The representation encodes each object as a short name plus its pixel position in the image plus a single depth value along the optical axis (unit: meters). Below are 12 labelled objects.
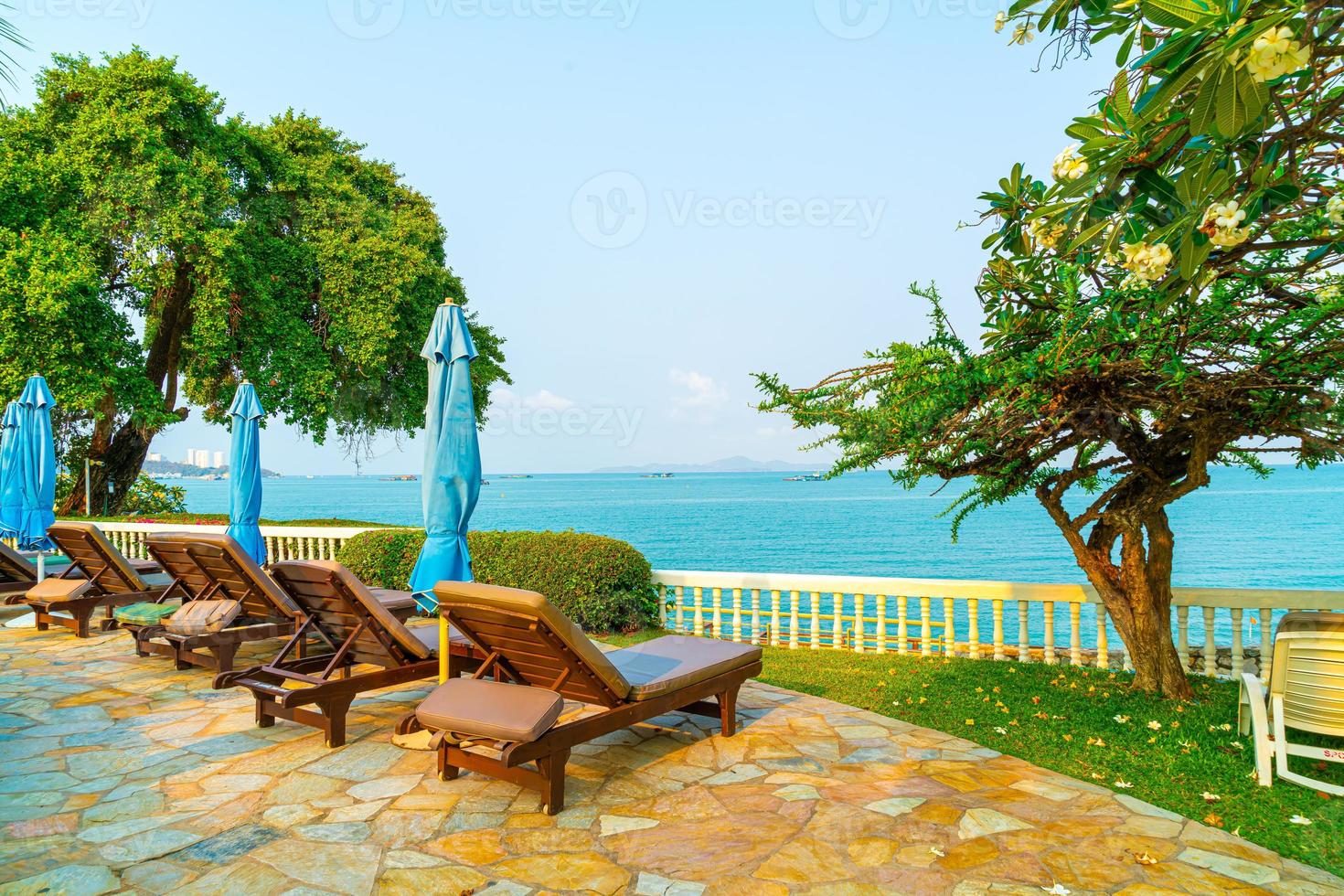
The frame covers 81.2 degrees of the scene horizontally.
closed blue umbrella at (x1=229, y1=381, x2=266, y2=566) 8.89
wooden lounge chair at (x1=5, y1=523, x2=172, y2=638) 7.66
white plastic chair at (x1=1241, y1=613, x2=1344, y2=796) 3.90
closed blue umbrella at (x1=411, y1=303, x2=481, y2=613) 5.86
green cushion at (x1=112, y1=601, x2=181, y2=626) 6.61
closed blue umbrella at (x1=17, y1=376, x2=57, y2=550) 9.22
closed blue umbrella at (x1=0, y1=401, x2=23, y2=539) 9.30
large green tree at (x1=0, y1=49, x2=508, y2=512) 14.80
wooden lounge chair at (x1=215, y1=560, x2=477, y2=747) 4.61
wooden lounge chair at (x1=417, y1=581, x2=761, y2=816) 3.68
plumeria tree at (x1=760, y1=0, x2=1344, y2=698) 1.88
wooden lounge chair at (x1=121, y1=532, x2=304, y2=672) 5.99
